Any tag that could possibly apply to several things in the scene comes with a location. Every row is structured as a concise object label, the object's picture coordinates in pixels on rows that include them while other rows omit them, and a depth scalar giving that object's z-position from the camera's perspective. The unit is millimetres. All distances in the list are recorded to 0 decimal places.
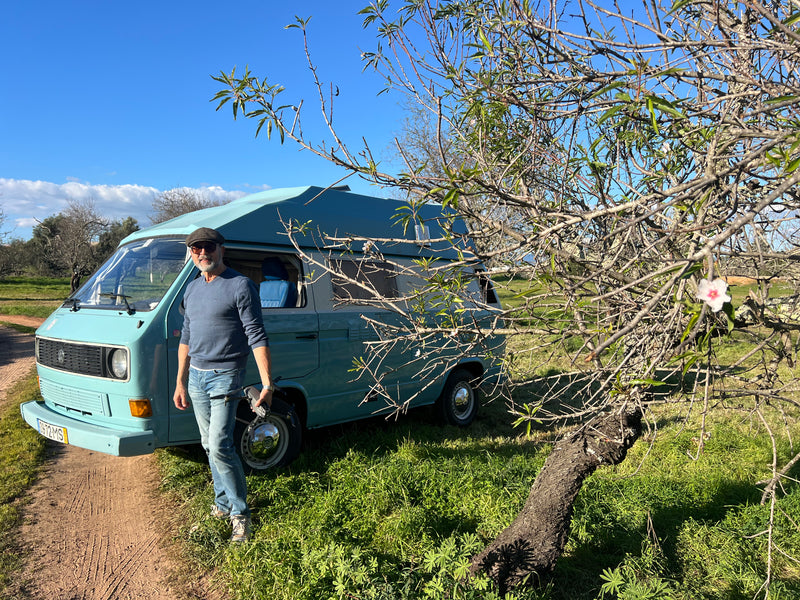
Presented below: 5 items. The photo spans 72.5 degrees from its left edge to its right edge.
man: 3826
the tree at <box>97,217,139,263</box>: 36781
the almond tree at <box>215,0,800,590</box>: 1794
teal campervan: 4336
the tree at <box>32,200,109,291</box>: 33625
